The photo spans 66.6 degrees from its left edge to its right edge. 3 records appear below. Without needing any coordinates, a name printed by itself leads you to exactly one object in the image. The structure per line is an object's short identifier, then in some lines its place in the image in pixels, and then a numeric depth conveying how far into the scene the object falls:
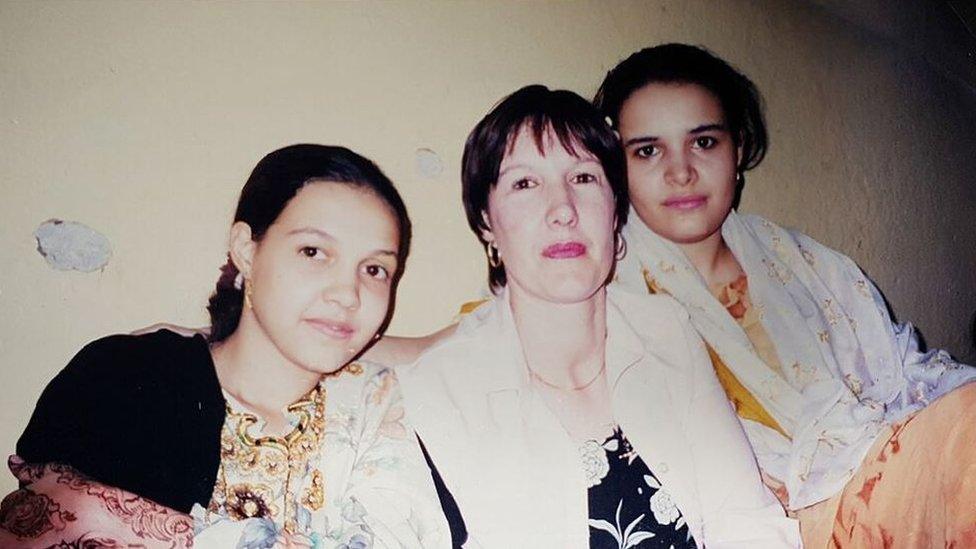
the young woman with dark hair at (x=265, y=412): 1.10
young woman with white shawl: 1.45
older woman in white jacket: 1.34
